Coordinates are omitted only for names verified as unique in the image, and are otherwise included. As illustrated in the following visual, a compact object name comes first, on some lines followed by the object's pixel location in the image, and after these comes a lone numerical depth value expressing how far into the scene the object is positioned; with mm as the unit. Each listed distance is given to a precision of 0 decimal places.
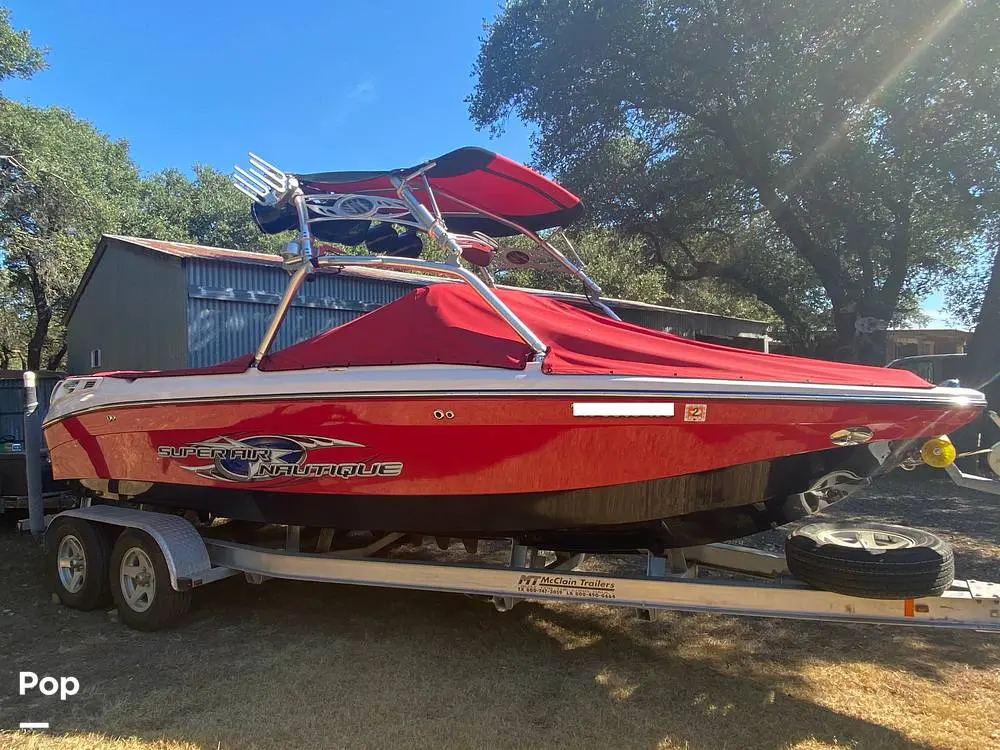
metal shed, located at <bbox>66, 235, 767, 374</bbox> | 10258
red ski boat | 2799
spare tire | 2656
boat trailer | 2775
